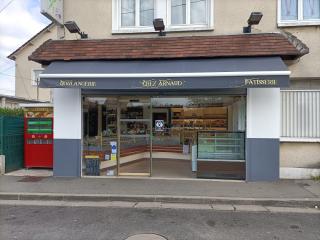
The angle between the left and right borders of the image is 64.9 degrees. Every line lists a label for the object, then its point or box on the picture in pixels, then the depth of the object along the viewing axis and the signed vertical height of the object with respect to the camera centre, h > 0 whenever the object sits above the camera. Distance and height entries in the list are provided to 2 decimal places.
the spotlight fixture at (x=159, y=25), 6.96 +2.77
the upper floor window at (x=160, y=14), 7.49 +3.33
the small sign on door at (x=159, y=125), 7.43 -0.03
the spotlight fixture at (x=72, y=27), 7.15 +2.78
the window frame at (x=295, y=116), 7.11 +0.23
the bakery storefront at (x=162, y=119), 6.42 +0.14
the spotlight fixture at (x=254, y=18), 6.51 +2.78
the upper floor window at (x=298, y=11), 7.18 +3.27
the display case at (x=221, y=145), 7.06 -0.61
